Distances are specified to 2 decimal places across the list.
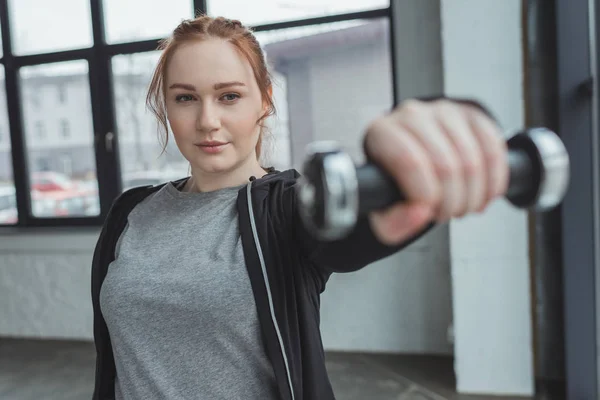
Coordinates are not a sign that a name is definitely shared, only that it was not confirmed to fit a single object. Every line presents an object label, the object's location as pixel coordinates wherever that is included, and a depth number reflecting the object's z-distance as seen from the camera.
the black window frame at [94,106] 3.64
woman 0.75
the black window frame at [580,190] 2.14
